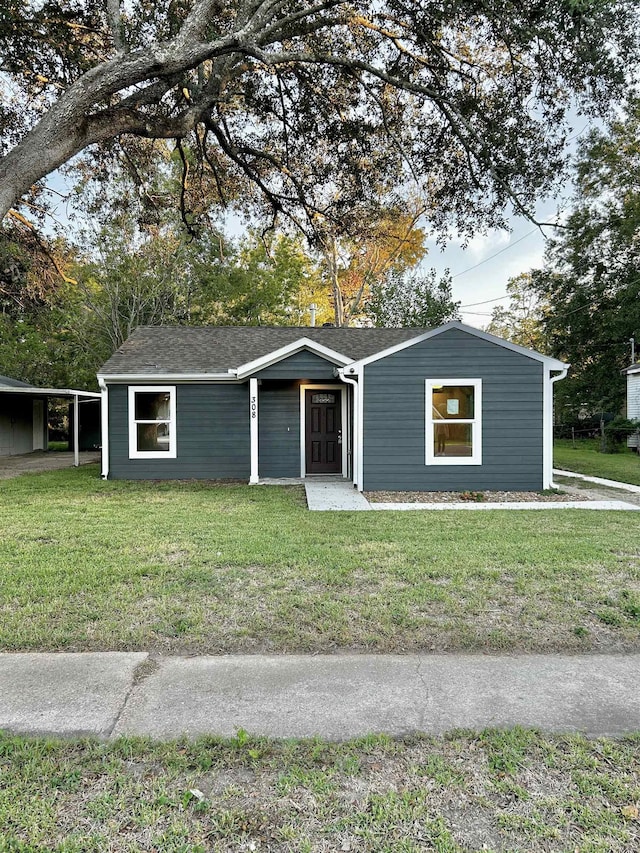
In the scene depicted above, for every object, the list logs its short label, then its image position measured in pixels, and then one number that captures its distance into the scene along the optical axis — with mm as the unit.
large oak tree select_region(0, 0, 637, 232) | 5359
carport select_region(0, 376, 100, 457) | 17406
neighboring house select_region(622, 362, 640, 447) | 21125
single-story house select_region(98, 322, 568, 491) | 9617
